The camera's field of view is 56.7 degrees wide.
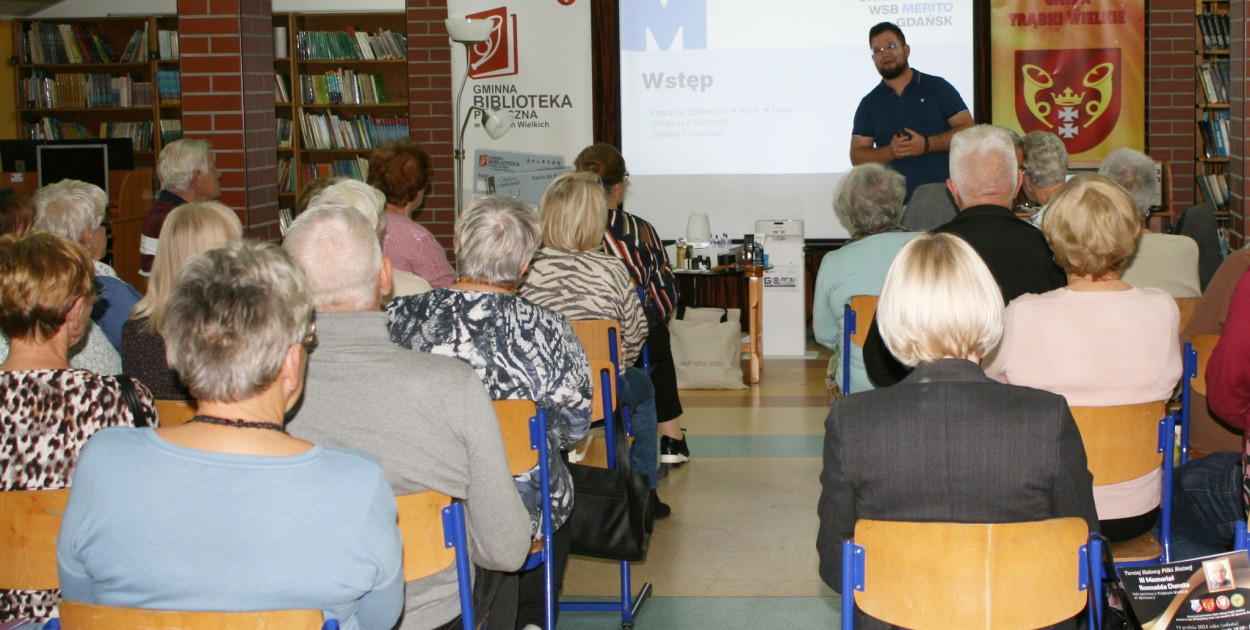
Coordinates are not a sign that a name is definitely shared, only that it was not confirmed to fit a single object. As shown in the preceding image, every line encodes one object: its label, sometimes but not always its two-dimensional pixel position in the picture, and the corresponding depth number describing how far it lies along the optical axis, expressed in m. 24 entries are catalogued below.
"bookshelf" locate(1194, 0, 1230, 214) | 8.07
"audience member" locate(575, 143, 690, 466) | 4.55
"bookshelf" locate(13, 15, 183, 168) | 9.18
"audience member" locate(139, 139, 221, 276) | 4.61
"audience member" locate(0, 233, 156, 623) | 2.18
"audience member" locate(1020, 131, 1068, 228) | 4.18
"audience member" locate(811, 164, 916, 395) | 3.90
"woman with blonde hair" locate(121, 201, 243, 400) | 2.87
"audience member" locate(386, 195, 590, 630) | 2.61
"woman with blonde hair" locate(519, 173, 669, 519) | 3.74
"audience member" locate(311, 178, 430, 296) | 3.49
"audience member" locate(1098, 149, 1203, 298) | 3.85
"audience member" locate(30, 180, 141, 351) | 3.41
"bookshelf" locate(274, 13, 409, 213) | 8.92
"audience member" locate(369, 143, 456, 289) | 4.37
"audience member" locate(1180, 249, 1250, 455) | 3.21
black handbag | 2.91
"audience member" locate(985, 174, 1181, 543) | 2.61
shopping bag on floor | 6.45
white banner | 8.03
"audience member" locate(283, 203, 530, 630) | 2.08
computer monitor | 6.51
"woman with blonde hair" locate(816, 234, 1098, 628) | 1.90
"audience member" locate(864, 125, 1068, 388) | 3.17
